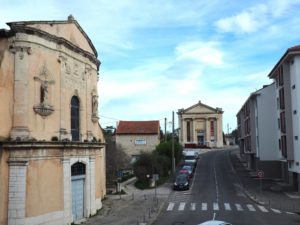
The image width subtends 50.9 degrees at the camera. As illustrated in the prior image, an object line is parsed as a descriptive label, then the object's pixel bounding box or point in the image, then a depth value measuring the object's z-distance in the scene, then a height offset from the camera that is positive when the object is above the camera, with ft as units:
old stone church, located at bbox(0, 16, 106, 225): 56.47 +3.00
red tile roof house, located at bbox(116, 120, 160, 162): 192.26 +1.08
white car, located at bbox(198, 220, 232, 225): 41.66 -11.08
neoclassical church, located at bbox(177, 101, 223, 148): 298.47 +12.81
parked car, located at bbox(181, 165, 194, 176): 143.09 -13.51
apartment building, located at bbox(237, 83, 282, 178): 138.27 +2.73
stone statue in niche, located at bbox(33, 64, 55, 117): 60.32 +9.30
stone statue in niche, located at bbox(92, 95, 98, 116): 77.77 +8.75
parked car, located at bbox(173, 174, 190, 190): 113.04 -16.02
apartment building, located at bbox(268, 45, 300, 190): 105.31 +10.09
